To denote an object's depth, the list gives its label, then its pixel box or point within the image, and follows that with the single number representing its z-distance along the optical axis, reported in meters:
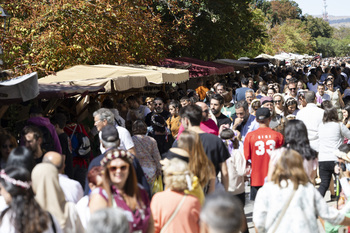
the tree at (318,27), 158.12
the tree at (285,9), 123.38
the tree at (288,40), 73.60
